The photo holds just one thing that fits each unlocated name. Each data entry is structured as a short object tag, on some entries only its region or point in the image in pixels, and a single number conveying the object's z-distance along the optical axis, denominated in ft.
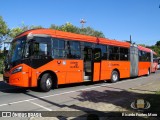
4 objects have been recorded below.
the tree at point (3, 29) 108.03
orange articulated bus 44.47
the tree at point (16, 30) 114.01
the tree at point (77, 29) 154.61
